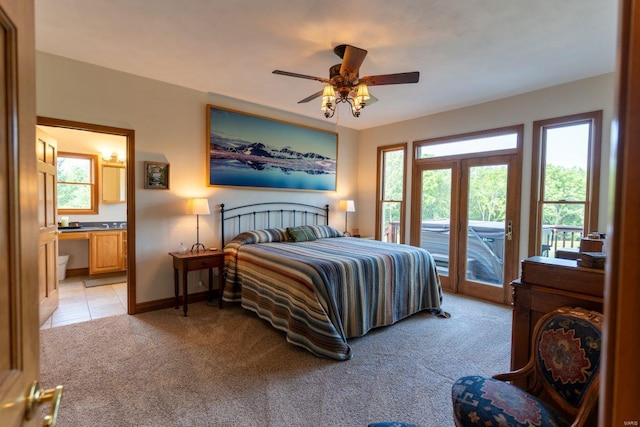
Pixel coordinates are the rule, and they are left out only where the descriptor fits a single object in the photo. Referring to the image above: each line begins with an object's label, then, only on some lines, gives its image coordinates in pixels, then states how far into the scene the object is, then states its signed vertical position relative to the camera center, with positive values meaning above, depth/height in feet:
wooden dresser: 4.58 -1.33
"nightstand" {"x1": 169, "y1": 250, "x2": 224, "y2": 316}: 11.73 -2.36
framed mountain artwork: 13.99 +2.59
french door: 13.58 -0.65
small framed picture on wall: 12.12 +1.05
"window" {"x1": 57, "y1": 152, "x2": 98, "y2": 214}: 17.89 +0.99
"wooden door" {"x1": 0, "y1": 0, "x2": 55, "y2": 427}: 2.01 -0.10
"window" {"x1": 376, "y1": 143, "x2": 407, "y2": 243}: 17.80 +0.71
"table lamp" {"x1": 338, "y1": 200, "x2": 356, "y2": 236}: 18.26 -0.06
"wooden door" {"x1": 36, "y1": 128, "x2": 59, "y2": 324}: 10.81 -0.91
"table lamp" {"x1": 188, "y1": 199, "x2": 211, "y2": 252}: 12.47 -0.18
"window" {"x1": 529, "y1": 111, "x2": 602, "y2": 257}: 11.35 +1.09
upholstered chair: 4.17 -2.61
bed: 9.05 -2.69
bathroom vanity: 16.76 -2.60
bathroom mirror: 18.86 +1.03
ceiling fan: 8.41 +3.55
